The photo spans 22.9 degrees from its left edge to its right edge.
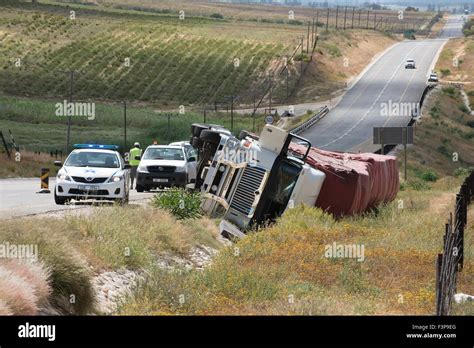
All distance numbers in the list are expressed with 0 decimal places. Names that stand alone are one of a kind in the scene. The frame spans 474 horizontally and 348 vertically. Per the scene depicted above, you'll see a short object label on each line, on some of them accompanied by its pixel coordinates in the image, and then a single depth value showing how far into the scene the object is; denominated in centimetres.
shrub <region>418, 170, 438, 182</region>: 6662
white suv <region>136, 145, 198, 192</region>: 3666
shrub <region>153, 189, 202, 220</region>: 2839
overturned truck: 2812
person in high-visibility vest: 3881
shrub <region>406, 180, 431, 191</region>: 5347
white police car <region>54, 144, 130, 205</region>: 2872
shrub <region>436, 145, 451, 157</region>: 8785
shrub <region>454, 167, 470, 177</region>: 7038
